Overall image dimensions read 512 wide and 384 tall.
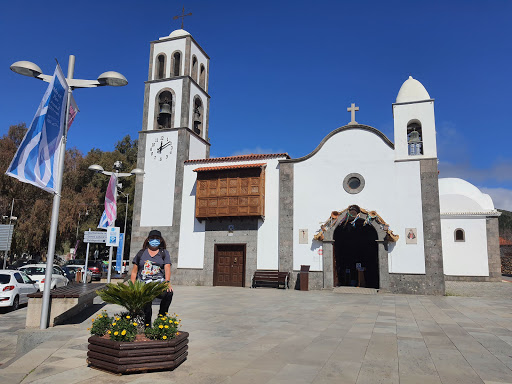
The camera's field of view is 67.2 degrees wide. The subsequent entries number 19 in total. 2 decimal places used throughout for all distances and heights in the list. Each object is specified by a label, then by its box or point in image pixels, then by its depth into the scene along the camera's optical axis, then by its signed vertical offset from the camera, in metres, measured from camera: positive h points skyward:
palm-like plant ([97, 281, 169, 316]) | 5.28 -0.59
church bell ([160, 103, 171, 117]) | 23.24 +8.46
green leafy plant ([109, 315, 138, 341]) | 5.09 -1.04
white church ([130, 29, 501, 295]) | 18.41 +2.66
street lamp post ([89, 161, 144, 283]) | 15.62 +3.32
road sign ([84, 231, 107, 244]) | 16.06 +0.55
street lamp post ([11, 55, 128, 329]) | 7.18 +3.42
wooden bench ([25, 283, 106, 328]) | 7.39 -1.10
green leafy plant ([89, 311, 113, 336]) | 5.36 -1.04
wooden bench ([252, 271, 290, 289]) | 19.48 -1.24
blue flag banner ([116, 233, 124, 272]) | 24.22 +0.04
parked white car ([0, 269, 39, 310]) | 12.12 -1.31
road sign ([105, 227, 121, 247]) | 16.55 +0.58
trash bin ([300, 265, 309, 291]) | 18.97 -1.22
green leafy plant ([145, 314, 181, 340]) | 5.26 -1.06
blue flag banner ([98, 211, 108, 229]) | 16.66 +1.17
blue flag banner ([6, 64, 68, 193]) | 6.50 +1.89
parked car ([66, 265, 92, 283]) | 22.30 -1.23
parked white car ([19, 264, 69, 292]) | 15.80 -1.12
